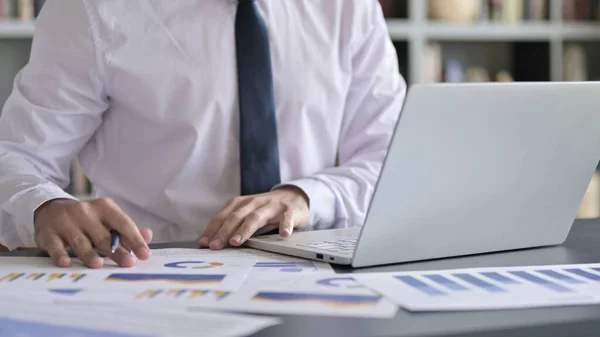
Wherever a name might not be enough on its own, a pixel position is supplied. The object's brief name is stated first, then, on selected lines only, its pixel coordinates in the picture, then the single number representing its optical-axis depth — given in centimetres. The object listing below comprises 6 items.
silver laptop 83
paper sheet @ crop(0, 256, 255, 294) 82
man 139
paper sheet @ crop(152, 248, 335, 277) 89
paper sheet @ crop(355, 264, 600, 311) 71
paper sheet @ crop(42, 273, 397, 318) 70
